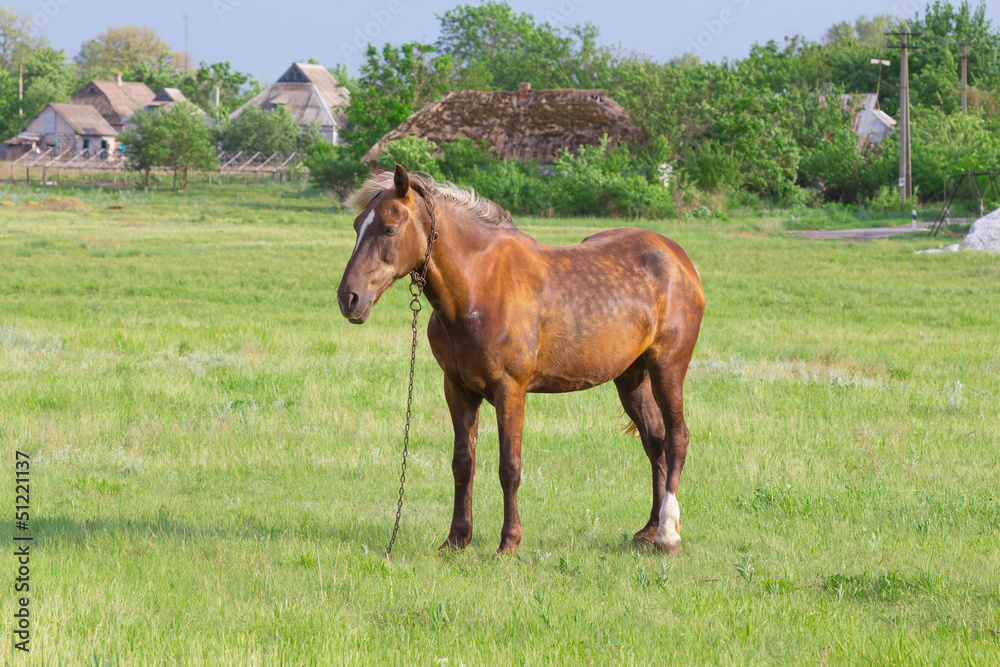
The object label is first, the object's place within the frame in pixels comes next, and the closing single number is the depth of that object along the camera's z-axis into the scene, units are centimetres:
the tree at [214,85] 10862
